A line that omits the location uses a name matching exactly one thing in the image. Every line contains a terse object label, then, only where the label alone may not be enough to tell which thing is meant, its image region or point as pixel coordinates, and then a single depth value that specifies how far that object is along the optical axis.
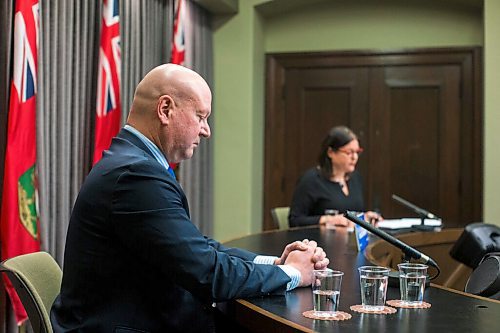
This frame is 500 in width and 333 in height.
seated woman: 4.56
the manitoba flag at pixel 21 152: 3.58
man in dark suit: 1.87
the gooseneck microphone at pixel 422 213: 4.54
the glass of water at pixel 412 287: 1.95
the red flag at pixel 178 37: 5.55
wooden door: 6.57
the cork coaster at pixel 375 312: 1.84
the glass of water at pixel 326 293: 1.81
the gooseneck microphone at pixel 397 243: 2.31
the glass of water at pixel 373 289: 1.86
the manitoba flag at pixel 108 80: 4.39
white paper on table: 4.52
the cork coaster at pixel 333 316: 1.78
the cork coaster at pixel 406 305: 1.91
